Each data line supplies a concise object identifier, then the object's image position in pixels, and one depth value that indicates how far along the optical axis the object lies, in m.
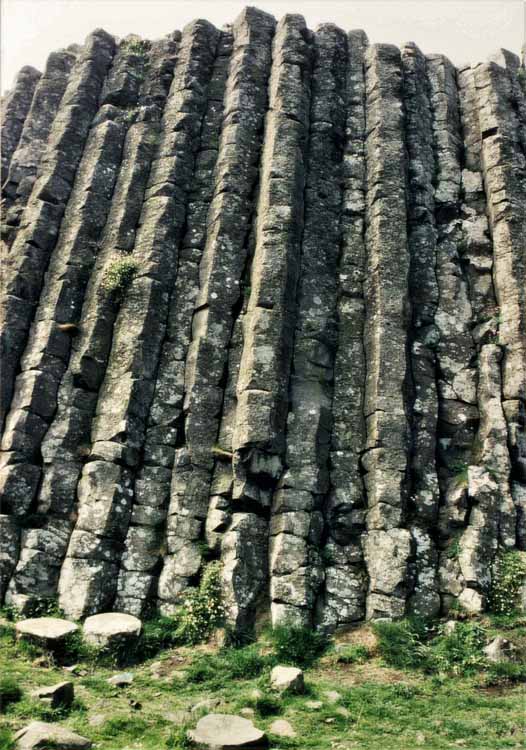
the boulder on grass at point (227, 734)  9.16
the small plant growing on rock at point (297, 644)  12.41
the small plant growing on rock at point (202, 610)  12.97
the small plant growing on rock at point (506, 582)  13.12
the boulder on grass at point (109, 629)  12.17
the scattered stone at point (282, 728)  9.80
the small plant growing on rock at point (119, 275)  16.94
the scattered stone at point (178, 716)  10.08
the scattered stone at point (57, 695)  10.06
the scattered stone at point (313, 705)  10.59
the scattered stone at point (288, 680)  11.03
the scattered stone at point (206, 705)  10.34
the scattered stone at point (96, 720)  9.82
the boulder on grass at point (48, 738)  8.73
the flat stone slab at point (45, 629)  11.89
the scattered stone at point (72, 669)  11.58
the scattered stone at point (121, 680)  11.34
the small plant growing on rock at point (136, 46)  22.55
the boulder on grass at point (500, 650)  12.05
